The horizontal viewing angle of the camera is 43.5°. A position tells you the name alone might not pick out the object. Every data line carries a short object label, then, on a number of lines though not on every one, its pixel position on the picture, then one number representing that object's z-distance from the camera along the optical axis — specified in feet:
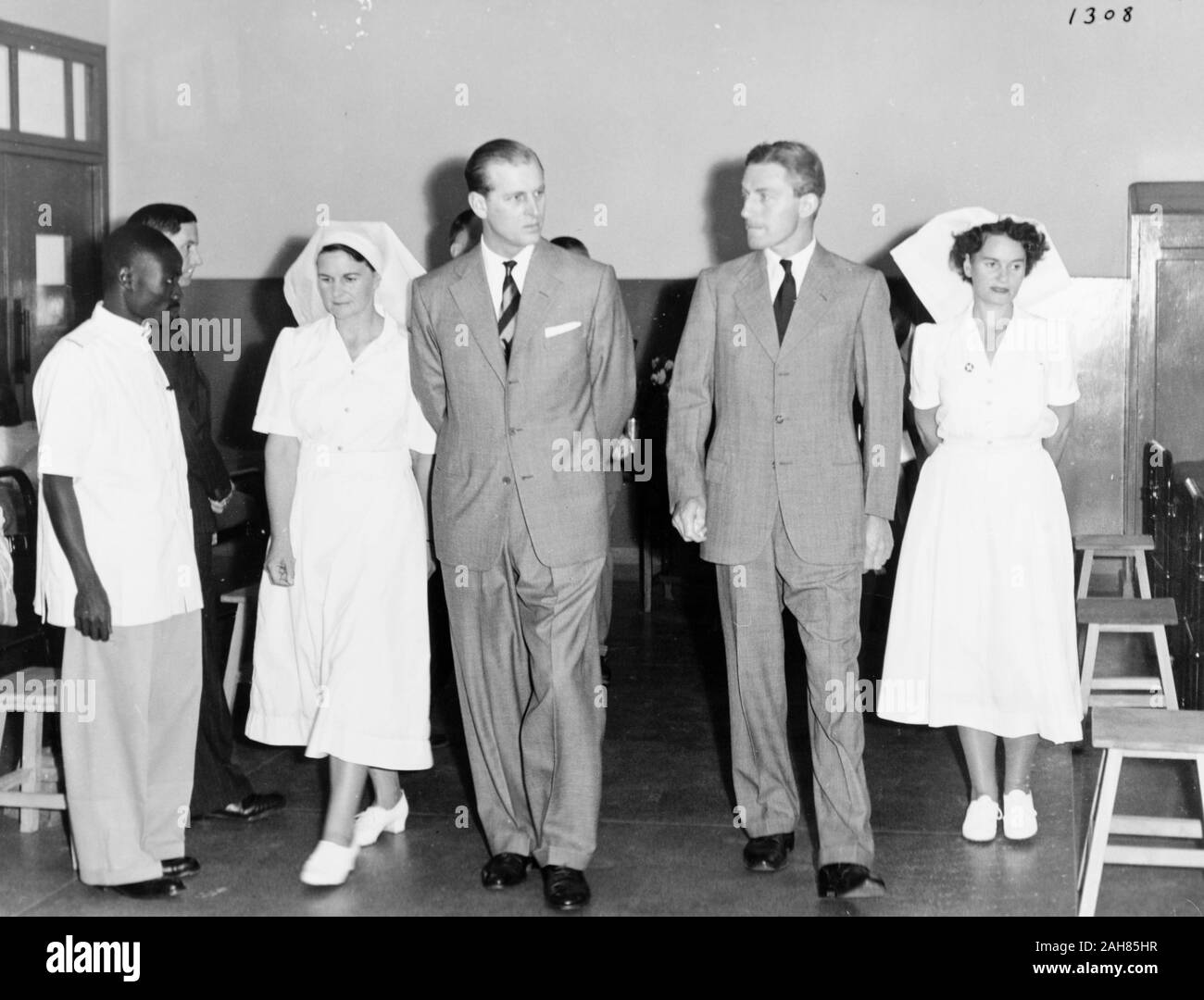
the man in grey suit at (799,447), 12.87
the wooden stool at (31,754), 14.55
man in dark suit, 14.98
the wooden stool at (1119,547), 20.79
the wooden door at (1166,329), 27.86
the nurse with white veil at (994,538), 14.37
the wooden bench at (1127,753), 11.76
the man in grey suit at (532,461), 12.67
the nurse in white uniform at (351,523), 13.33
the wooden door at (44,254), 29.50
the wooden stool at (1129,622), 17.60
